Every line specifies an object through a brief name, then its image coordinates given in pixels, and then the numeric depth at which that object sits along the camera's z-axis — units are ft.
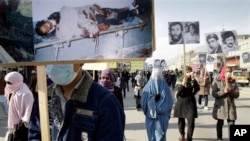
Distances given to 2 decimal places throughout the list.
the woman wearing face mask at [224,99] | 19.00
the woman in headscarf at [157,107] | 16.44
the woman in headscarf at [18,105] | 12.75
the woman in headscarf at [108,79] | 16.24
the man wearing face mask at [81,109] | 5.66
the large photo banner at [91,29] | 5.94
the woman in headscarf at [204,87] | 34.60
